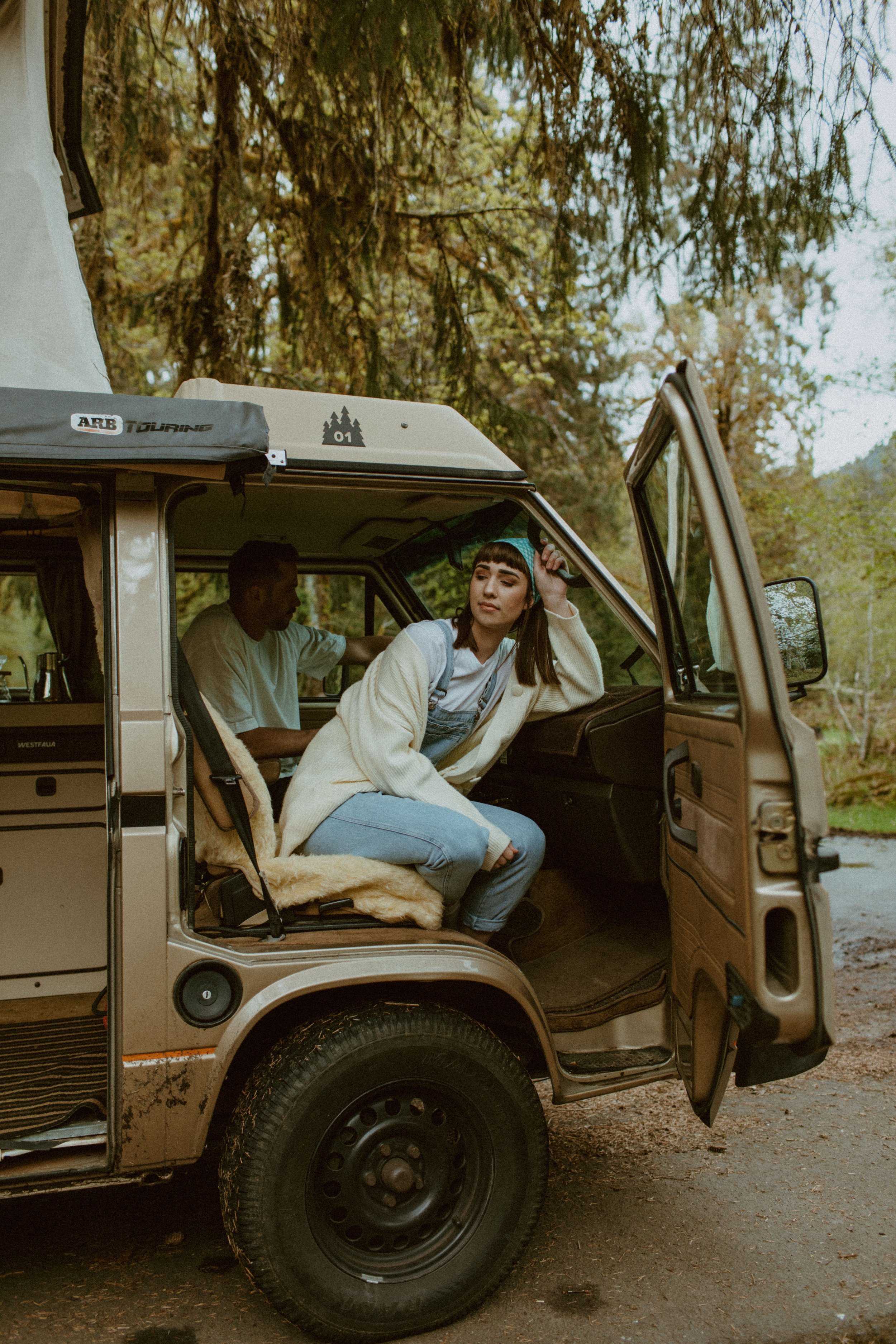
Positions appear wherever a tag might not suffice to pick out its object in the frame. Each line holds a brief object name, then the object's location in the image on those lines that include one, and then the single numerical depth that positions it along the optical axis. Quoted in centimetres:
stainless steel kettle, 401
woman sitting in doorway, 294
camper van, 238
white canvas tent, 323
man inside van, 354
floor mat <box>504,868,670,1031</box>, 326
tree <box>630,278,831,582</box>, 1550
